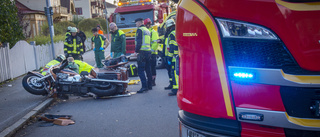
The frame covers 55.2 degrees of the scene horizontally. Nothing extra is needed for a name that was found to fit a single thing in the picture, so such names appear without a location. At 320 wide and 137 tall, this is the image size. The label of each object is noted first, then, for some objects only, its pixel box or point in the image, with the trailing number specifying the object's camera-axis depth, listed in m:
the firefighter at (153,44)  8.84
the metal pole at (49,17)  12.32
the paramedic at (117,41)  10.40
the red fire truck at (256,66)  2.00
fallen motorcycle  7.46
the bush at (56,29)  27.80
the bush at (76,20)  46.25
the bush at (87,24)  39.84
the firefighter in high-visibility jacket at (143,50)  8.35
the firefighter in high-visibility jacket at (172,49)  7.71
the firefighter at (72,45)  11.09
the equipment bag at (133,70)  10.70
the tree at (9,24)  11.00
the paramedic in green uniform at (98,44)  11.68
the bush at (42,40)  15.28
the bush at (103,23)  45.19
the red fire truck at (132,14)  15.71
